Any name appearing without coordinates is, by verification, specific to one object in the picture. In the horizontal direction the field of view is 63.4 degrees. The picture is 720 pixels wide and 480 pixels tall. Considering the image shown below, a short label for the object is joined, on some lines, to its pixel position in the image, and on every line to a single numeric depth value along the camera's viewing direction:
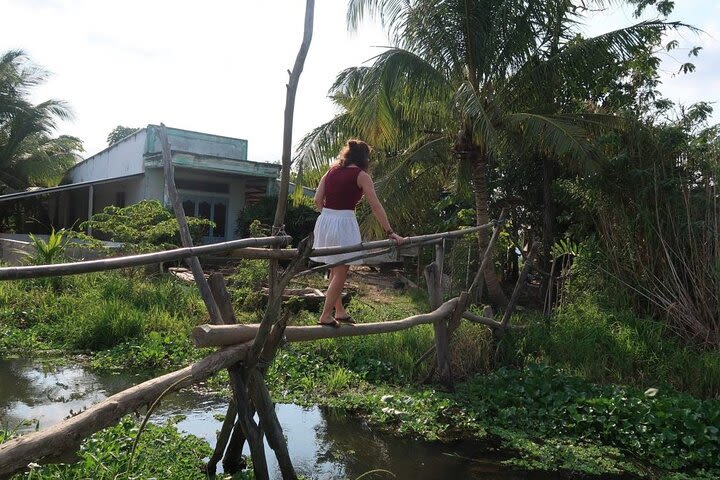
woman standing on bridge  4.15
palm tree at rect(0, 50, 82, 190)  19.12
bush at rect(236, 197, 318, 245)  15.27
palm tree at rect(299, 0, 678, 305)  8.61
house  15.55
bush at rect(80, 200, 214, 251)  9.84
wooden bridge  2.30
